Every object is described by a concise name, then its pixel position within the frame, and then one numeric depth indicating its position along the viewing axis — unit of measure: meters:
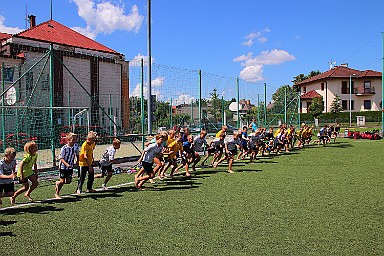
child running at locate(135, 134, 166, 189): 9.34
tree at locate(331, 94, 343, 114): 58.43
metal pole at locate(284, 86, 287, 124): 26.42
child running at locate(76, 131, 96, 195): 8.76
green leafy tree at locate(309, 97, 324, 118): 57.58
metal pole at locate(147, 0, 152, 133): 13.88
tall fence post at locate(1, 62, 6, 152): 13.61
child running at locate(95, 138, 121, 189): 9.46
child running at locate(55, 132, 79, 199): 8.34
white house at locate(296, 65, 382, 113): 61.66
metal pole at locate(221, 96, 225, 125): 19.67
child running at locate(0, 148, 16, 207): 7.01
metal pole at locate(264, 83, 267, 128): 23.71
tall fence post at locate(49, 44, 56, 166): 11.86
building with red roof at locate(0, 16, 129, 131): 14.45
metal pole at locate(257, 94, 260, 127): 23.33
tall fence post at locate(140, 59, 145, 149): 14.44
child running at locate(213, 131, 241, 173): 12.86
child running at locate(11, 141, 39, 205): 7.52
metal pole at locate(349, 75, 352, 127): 52.04
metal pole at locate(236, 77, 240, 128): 20.58
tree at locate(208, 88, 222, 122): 18.90
